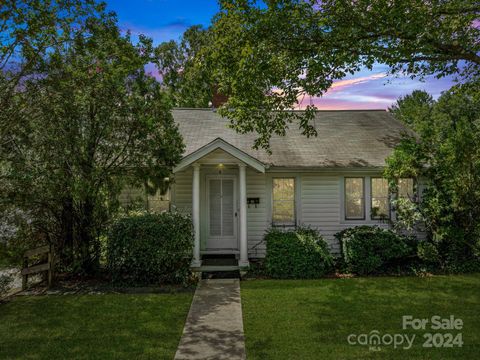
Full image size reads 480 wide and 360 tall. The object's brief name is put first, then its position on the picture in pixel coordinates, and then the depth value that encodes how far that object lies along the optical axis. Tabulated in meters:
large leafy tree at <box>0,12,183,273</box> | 8.09
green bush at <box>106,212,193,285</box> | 8.71
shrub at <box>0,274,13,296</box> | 7.70
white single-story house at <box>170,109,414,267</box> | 11.66
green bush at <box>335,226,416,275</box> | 9.75
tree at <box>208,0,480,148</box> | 7.16
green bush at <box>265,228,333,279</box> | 9.45
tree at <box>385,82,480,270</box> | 9.56
